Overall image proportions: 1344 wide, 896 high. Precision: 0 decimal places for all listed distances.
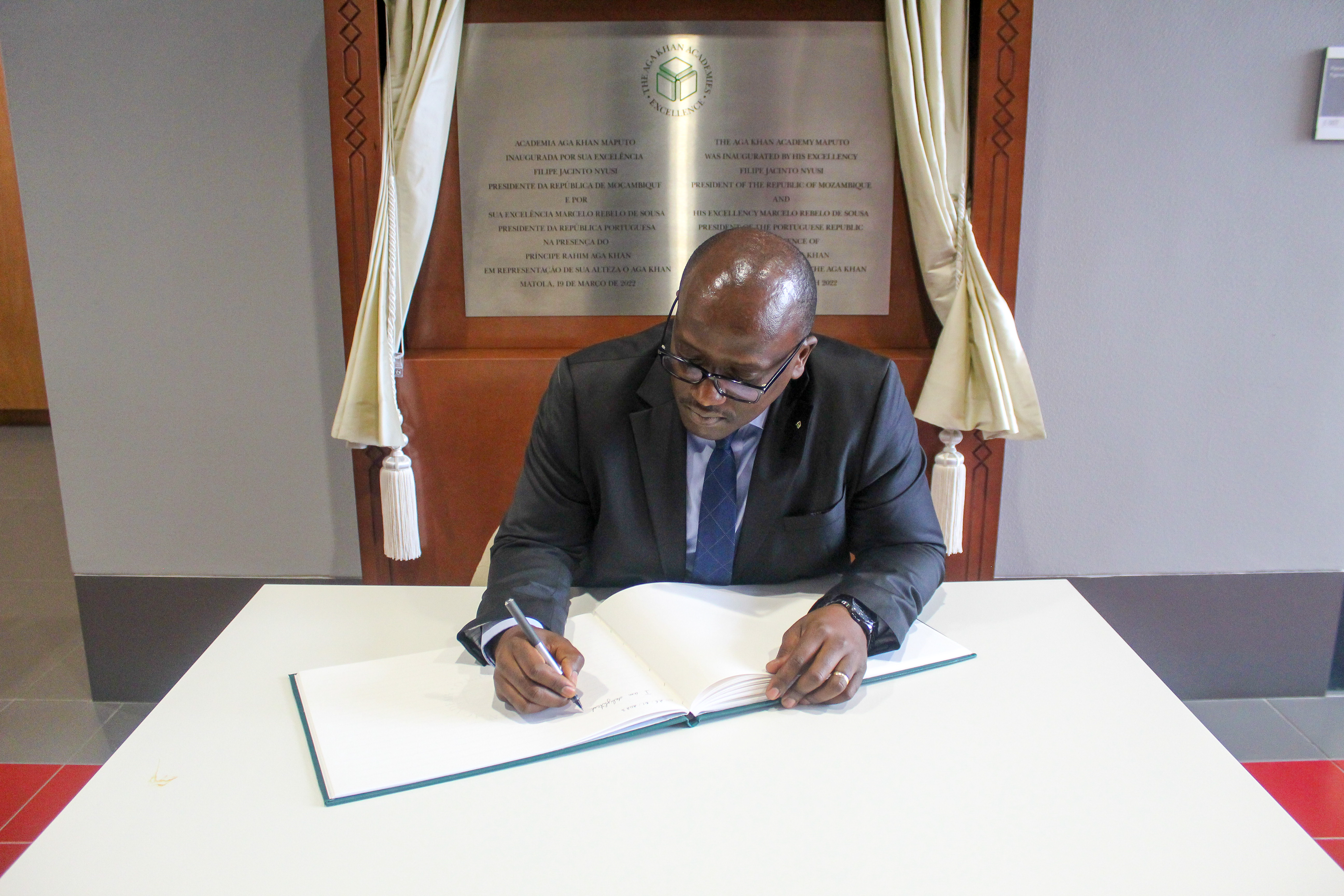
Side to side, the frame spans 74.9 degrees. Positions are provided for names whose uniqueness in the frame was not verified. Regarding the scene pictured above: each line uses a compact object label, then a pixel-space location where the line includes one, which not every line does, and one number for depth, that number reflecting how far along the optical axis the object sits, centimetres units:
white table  90
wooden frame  223
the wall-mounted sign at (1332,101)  244
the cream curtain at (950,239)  224
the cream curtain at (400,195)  221
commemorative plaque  231
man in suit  155
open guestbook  108
